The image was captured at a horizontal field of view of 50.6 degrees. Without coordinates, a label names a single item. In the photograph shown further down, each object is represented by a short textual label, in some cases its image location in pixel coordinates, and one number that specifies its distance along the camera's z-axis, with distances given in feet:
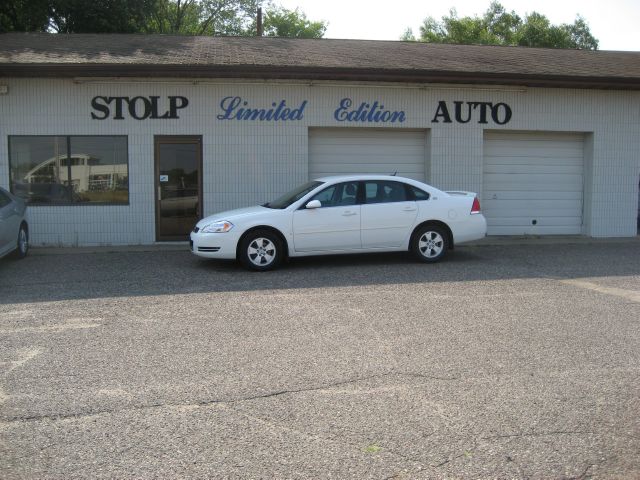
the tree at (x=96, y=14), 74.84
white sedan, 34.27
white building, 43.96
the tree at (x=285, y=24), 174.92
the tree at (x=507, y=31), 135.95
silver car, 35.60
